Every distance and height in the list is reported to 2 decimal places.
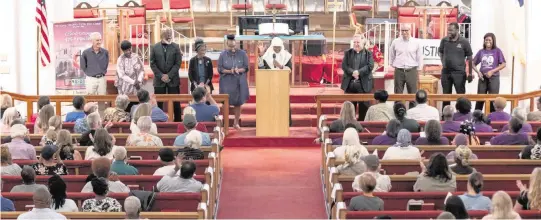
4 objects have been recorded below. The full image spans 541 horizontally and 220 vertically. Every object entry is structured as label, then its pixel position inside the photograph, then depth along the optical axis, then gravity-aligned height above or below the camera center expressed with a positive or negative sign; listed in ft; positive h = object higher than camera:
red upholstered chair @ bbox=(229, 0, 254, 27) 73.97 +2.89
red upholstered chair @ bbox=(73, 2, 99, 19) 66.49 +2.33
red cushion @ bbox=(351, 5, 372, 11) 74.28 +2.80
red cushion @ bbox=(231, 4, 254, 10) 74.08 +2.96
